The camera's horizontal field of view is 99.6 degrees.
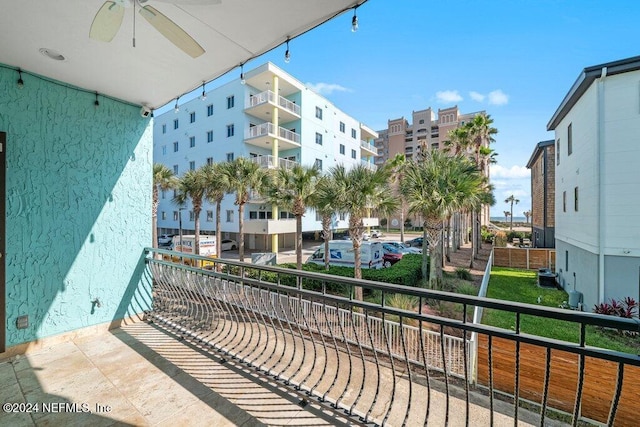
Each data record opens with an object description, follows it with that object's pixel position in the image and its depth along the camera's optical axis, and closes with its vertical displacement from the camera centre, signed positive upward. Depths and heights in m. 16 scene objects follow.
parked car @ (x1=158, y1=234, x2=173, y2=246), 22.61 -2.49
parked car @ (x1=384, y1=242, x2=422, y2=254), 18.15 -2.66
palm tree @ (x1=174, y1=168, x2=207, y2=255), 15.59 +1.47
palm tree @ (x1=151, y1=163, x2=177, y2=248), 16.95 +2.07
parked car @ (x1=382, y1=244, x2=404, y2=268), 15.65 -2.71
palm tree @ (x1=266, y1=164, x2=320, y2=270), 12.06 +0.99
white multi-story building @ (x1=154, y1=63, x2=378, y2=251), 19.39 +6.18
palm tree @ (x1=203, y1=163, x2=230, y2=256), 14.07 +1.46
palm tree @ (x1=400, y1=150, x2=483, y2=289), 9.85 +0.71
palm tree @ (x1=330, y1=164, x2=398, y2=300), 9.11 +0.57
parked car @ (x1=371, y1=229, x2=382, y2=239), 30.22 -2.71
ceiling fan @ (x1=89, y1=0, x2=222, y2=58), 1.98 +1.47
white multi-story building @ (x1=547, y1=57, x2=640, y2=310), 6.73 +0.84
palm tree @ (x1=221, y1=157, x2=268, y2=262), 13.87 +1.81
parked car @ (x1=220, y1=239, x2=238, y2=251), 22.96 -2.87
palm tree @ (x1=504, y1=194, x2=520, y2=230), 54.91 +2.12
